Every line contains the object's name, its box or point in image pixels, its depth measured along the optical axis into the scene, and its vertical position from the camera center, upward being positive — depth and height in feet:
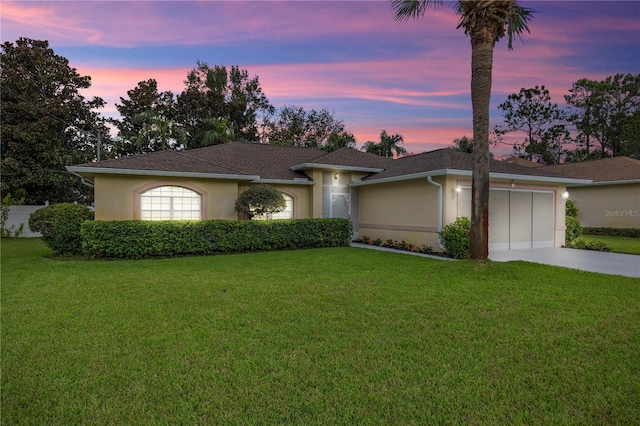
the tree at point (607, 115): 108.78 +32.57
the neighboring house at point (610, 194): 59.11 +2.67
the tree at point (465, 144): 109.09 +21.23
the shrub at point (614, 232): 57.16 -4.19
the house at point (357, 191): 38.86 +2.27
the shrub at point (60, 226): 35.50 -1.90
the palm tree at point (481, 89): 26.94 +9.93
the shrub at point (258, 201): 41.93 +0.90
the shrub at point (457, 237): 35.53 -3.16
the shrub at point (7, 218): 59.47 -1.77
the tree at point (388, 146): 94.73 +17.74
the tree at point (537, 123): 121.60 +31.88
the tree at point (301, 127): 112.68 +28.15
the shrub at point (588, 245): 42.06 -4.74
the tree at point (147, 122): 82.69 +22.15
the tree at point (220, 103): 97.09 +32.38
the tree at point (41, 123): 62.54 +17.04
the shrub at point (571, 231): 46.96 -3.19
